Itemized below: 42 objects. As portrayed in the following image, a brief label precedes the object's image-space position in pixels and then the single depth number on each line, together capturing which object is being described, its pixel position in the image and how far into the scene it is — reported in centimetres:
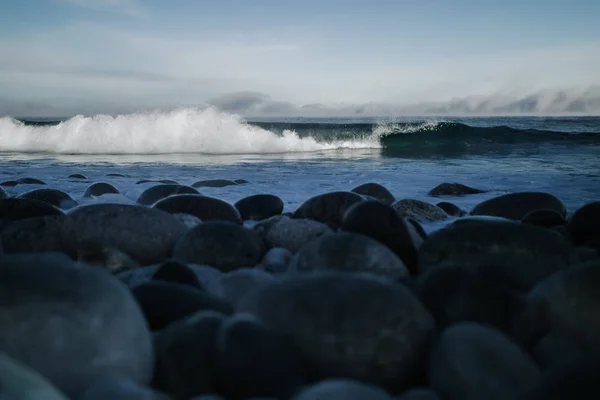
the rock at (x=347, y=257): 212
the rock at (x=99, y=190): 586
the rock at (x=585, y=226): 319
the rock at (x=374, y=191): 575
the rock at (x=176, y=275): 210
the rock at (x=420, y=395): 131
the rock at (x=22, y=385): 97
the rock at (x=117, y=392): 118
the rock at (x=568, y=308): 155
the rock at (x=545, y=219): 375
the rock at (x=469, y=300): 174
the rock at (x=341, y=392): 114
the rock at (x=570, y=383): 109
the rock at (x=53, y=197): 494
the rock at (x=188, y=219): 357
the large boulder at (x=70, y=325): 126
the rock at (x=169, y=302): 175
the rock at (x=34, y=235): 286
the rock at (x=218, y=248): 276
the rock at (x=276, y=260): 281
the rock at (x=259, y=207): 470
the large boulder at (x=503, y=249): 241
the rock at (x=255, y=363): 133
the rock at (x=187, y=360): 142
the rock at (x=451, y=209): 509
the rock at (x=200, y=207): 399
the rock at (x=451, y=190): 671
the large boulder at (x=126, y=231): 296
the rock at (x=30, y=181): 714
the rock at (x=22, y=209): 344
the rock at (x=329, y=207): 405
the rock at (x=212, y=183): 714
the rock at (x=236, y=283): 210
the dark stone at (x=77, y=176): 834
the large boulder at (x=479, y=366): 128
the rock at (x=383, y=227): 265
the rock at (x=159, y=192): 508
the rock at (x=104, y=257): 262
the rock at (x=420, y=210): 465
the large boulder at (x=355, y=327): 144
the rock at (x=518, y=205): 453
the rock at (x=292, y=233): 322
